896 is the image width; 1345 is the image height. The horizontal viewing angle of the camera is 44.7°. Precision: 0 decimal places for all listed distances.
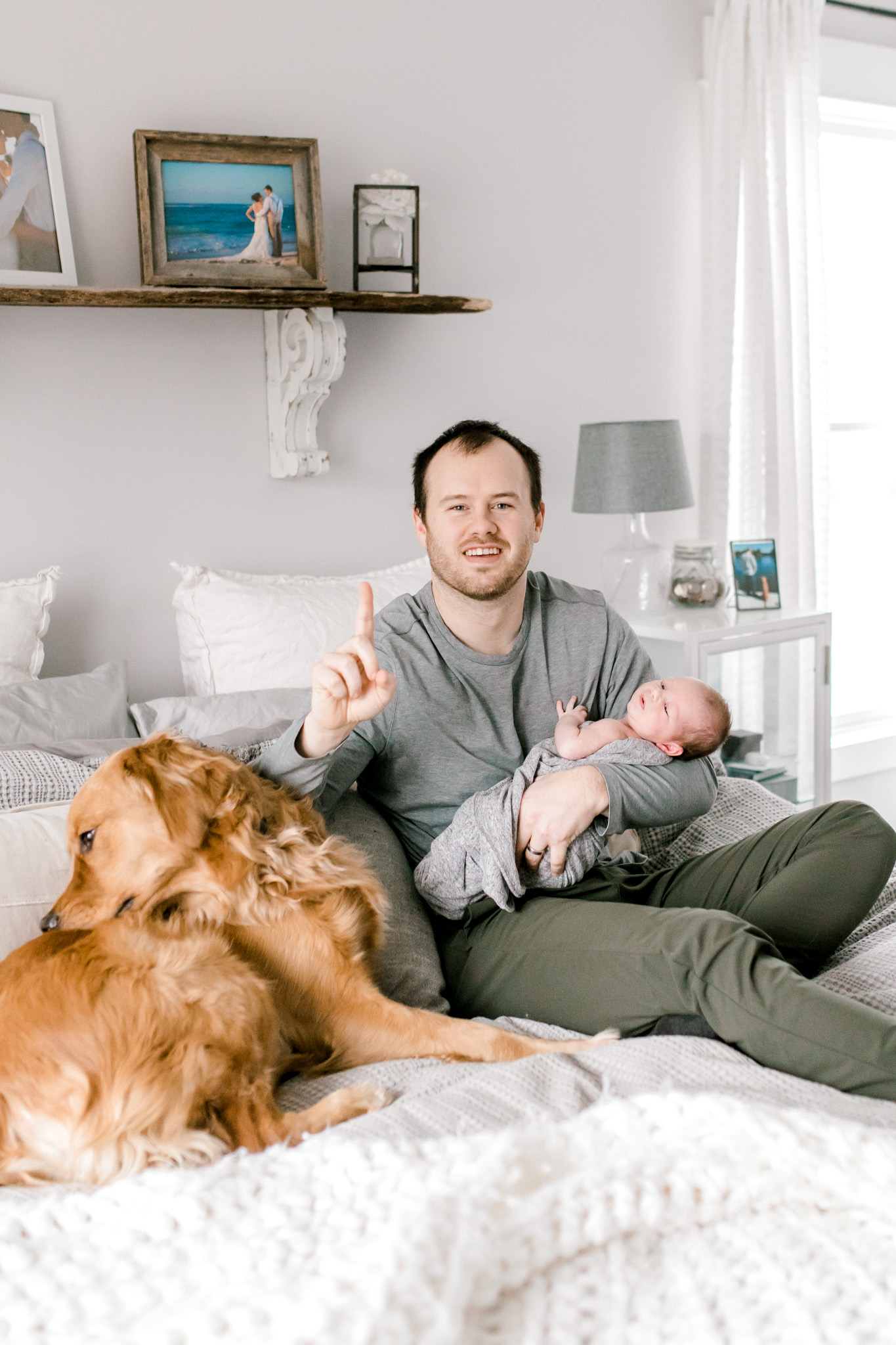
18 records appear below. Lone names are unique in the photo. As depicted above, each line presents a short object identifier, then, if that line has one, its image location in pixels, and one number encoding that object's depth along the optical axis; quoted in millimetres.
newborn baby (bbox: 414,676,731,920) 1496
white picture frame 2123
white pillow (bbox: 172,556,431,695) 2184
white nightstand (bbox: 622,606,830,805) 2955
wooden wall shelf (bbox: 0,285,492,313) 2053
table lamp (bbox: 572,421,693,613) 2795
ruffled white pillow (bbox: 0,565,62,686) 2021
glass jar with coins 3023
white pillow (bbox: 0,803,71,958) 1223
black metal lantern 2461
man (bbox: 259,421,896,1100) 1243
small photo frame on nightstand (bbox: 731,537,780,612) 3193
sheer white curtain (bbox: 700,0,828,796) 3221
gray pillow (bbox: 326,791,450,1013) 1414
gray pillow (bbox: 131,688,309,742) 1875
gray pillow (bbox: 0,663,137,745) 1773
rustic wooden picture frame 2211
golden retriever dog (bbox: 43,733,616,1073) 1220
